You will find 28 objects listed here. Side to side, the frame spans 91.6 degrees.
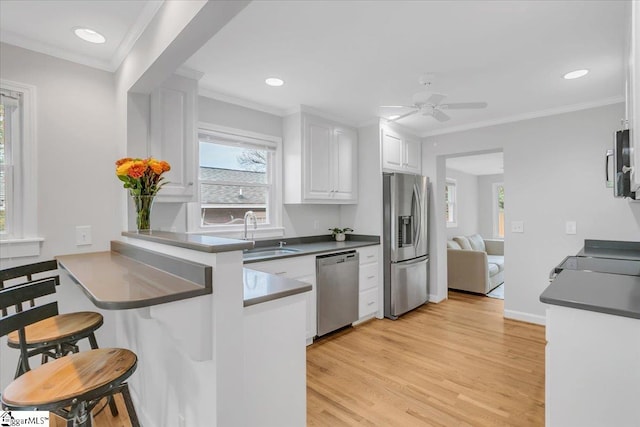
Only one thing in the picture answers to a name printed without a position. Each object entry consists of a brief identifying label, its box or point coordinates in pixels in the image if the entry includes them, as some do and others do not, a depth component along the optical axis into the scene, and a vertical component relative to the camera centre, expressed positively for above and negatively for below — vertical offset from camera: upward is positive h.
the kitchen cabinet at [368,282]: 3.64 -0.83
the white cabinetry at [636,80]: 0.95 +0.42
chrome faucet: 3.06 -0.06
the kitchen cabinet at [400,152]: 3.95 +0.82
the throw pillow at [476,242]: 6.13 -0.61
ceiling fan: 2.55 +0.93
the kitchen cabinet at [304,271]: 2.80 -0.55
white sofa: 4.84 -0.93
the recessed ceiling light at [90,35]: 1.95 +1.15
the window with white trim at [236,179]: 3.05 +0.37
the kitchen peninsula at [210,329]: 1.15 -0.47
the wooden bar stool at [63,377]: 1.08 -0.62
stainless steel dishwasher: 3.15 -0.81
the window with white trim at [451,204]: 6.80 +0.19
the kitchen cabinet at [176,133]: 2.28 +0.61
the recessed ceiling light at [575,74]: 2.57 +1.16
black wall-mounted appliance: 1.74 +0.29
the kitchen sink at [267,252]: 2.92 -0.39
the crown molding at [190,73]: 2.41 +1.12
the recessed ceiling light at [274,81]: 2.70 +1.17
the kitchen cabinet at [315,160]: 3.45 +0.62
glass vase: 2.01 +0.03
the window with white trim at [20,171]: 2.04 +0.29
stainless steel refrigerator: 3.80 -0.37
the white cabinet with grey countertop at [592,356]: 1.13 -0.56
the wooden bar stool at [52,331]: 1.50 -0.59
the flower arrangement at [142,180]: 1.86 +0.22
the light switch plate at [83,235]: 2.23 -0.15
